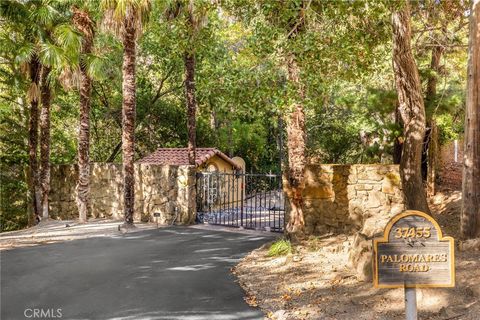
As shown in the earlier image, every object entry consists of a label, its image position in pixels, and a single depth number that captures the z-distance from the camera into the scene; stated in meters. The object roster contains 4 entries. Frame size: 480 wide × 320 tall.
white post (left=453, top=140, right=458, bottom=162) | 21.73
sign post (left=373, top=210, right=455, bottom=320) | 4.25
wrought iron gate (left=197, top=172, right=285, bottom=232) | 14.63
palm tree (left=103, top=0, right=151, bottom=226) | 13.29
